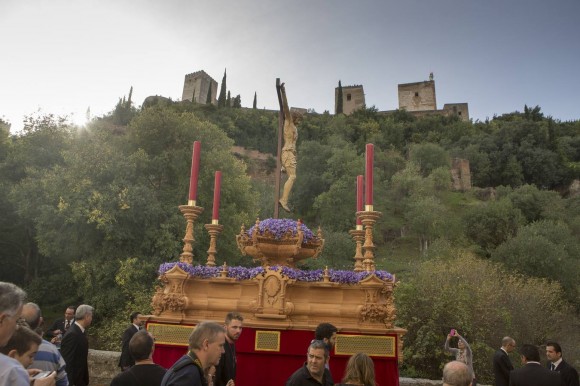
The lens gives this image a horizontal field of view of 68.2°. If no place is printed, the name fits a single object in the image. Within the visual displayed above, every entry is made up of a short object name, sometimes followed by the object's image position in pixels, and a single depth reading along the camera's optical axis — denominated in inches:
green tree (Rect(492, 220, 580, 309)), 1306.6
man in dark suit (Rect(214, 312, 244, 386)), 186.5
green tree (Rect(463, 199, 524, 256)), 1727.4
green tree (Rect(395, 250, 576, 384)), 719.1
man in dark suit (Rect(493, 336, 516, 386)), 269.4
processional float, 251.1
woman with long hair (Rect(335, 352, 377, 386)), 138.6
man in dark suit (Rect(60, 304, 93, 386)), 226.7
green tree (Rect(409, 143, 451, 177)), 2377.0
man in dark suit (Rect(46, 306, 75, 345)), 325.1
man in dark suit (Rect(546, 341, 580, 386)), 242.4
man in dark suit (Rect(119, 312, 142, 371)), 276.8
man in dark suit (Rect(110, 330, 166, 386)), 142.9
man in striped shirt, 148.6
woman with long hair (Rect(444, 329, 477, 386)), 298.6
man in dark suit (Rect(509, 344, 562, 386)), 210.1
